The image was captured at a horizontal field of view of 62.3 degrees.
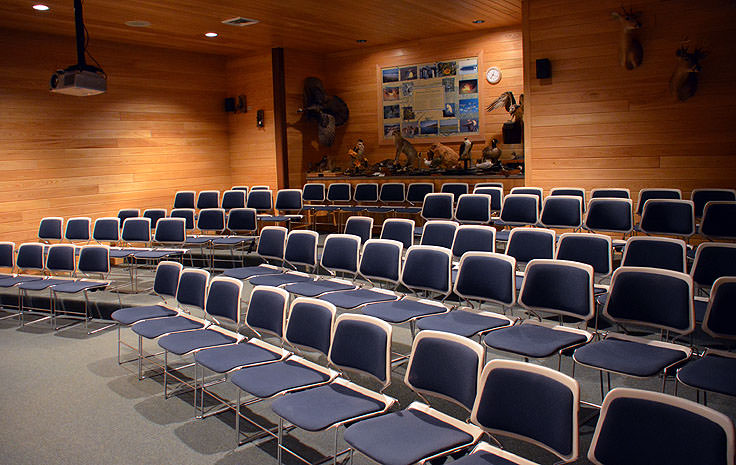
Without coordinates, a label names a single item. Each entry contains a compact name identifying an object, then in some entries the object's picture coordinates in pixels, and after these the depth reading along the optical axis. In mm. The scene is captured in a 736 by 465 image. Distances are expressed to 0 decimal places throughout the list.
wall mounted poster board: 10477
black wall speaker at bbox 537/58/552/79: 8008
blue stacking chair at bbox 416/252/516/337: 4086
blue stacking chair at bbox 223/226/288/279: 6219
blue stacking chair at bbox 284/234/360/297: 5352
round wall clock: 10065
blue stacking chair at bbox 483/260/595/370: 3672
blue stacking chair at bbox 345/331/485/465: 2705
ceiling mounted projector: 6805
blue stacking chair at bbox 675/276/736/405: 3166
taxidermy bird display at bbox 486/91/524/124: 9477
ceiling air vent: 8656
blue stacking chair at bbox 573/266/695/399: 3357
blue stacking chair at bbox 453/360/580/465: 2486
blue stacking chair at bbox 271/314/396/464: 3102
